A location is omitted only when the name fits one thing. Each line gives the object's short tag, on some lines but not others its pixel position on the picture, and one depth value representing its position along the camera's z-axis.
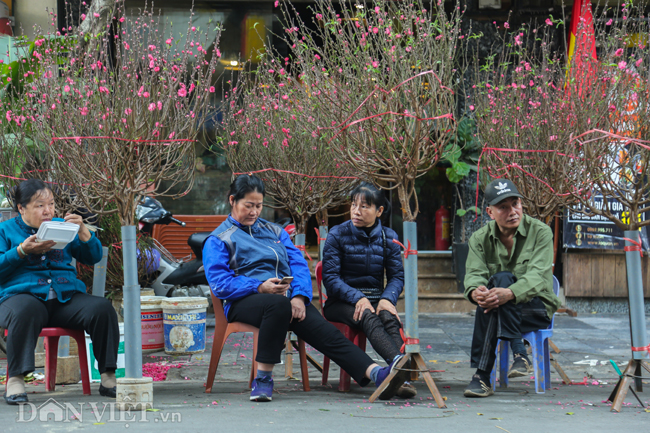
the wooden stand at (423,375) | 7.91
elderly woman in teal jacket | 8.02
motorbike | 14.80
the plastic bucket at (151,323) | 12.30
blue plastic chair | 8.76
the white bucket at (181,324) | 12.11
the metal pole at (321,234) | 12.00
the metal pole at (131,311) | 7.65
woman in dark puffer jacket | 9.23
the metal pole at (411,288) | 8.32
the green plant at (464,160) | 18.20
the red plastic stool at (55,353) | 8.46
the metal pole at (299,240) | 11.67
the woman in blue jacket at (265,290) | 8.35
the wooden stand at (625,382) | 7.80
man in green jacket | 8.59
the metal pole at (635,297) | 8.37
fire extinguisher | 20.52
